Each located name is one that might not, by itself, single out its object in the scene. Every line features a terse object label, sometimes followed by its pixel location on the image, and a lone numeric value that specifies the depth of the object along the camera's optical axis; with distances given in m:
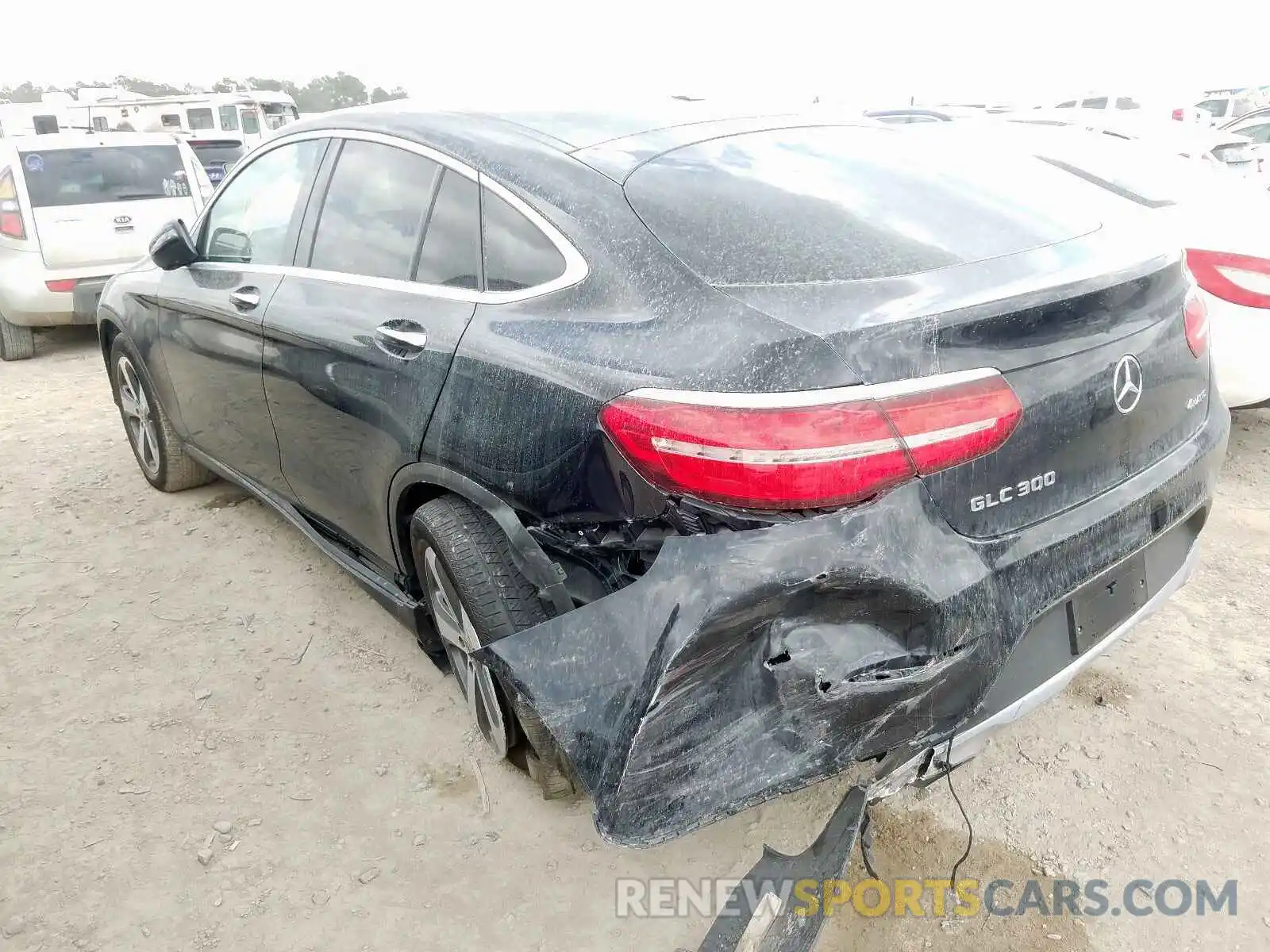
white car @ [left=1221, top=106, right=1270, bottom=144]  12.26
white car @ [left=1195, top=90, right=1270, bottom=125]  20.48
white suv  7.24
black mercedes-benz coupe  1.67
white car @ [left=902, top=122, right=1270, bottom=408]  3.92
